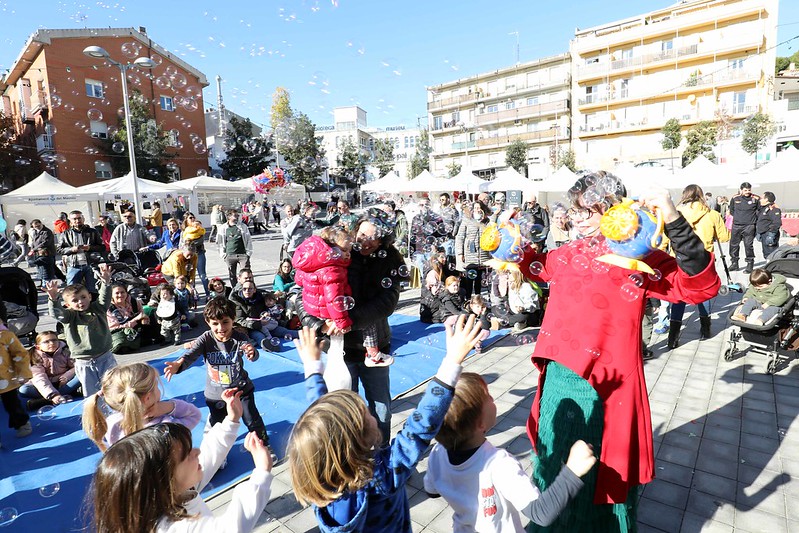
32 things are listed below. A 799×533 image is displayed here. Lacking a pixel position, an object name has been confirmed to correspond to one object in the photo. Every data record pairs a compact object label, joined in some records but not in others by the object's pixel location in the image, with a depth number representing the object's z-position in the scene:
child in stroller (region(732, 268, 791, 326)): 4.89
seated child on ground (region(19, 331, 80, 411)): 4.79
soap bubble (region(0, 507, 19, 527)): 2.93
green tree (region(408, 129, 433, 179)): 46.34
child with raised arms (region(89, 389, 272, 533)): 1.42
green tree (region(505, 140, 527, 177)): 37.38
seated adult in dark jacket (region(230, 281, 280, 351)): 6.49
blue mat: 3.14
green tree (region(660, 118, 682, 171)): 29.00
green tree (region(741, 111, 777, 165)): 24.11
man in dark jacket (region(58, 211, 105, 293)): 8.21
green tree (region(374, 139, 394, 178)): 41.74
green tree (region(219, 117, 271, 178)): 32.41
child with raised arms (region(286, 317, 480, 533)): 1.44
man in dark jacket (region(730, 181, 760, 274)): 9.88
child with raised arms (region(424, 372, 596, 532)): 1.71
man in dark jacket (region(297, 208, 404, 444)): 2.76
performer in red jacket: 1.85
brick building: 20.06
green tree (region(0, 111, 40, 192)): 24.90
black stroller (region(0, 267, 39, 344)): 6.12
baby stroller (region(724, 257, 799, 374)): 4.77
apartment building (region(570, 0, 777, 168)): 30.17
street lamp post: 9.26
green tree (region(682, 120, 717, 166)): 27.02
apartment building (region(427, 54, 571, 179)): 39.28
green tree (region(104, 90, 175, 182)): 25.33
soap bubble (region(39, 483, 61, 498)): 3.20
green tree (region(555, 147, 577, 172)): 34.28
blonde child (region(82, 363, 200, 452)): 2.35
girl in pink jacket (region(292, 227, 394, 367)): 2.70
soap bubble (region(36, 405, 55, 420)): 4.35
